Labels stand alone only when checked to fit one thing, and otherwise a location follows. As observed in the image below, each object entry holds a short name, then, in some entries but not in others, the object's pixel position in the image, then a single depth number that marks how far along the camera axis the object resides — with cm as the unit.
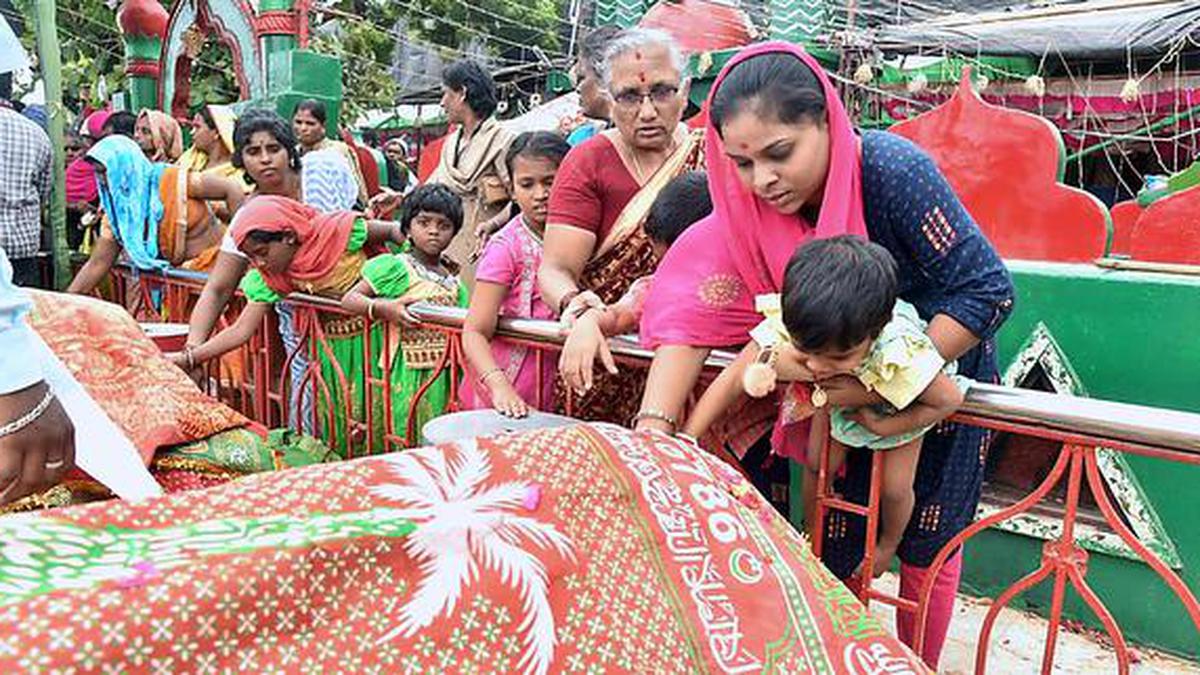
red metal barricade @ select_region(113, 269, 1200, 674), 162
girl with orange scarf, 312
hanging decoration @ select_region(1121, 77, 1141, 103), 757
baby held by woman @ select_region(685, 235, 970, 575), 158
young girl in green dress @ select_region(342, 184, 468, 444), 297
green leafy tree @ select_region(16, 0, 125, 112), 1540
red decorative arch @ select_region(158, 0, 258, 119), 716
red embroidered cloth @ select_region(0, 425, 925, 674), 106
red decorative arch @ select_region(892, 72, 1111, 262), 357
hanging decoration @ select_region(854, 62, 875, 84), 820
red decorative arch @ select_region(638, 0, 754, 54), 846
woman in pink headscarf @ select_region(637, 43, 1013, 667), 174
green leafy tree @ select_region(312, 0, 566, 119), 1762
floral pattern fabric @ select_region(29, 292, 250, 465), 261
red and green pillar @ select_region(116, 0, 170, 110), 807
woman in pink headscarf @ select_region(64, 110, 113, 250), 591
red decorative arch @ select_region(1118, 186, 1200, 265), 343
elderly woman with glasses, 243
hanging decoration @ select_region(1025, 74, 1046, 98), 808
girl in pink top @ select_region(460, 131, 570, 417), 251
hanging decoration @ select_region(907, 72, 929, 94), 836
